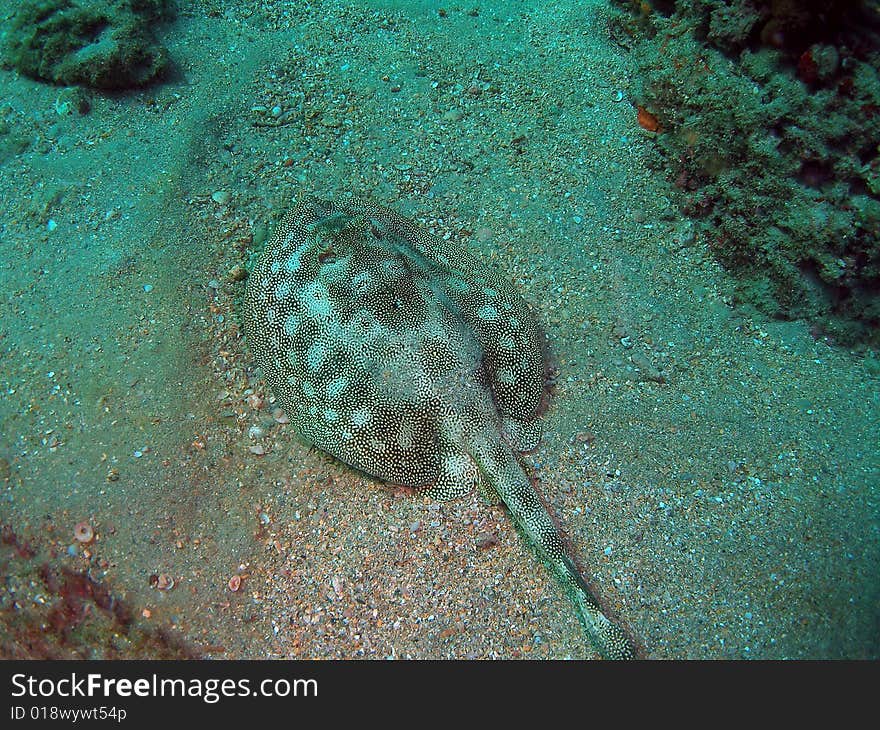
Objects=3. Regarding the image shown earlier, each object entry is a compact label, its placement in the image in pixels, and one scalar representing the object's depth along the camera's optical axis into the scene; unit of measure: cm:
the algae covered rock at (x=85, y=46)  535
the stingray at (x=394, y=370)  380
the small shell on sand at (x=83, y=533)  339
